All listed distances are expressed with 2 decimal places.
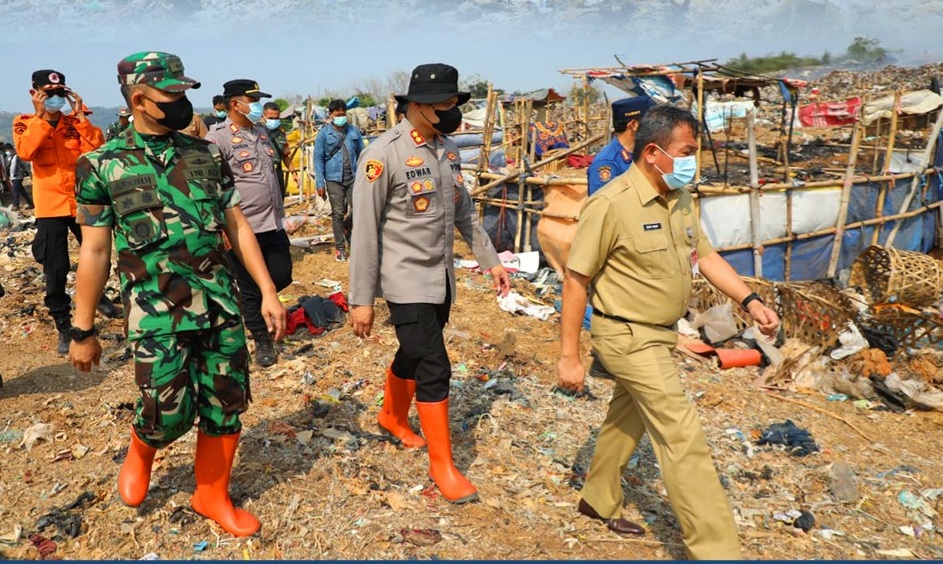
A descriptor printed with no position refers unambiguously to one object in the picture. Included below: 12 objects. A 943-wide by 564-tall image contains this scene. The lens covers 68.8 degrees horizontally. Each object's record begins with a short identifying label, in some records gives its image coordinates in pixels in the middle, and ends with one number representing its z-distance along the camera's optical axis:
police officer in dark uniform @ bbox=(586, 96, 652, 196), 4.35
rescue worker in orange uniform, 4.91
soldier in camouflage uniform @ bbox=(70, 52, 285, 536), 2.54
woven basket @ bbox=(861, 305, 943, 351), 6.40
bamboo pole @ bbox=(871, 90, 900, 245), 10.14
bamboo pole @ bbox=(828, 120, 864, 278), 9.32
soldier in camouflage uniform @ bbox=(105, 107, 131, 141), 6.35
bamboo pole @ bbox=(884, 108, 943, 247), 10.58
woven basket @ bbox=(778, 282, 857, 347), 6.29
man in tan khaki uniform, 2.56
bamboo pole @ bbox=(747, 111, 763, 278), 8.53
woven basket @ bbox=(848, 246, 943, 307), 7.50
